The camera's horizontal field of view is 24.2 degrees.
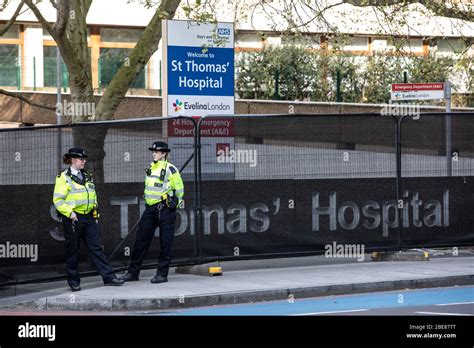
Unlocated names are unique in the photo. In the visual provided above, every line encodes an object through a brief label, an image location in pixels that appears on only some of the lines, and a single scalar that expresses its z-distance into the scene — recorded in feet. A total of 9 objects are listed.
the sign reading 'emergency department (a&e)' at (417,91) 75.56
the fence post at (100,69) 127.44
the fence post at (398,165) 60.70
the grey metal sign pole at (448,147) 62.54
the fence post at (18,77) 130.82
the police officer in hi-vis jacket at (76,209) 49.37
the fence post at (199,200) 55.52
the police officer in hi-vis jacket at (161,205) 51.62
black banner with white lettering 50.96
